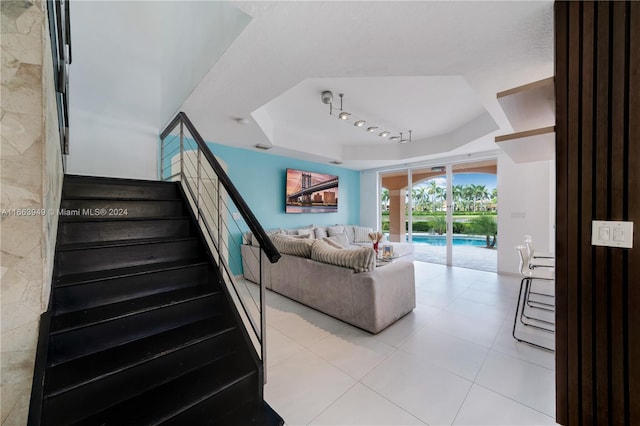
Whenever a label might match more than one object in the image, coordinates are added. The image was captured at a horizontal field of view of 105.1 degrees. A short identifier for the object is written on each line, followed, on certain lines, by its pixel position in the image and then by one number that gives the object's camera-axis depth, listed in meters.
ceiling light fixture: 3.33
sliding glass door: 5.52
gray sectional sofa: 2.49
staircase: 1.18
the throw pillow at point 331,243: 3.47
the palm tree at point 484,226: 5.55
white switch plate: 1.16
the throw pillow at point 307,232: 5.14
